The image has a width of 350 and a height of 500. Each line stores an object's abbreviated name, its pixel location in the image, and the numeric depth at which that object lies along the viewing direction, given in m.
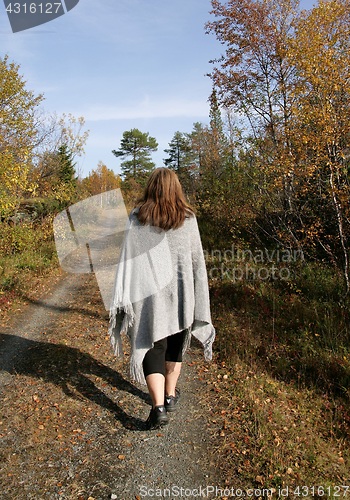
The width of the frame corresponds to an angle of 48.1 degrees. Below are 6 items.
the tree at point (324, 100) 6.59
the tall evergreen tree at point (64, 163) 16.93
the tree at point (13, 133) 9.01
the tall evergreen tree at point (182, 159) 28.98
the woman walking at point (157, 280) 3.46
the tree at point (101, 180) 21.44
